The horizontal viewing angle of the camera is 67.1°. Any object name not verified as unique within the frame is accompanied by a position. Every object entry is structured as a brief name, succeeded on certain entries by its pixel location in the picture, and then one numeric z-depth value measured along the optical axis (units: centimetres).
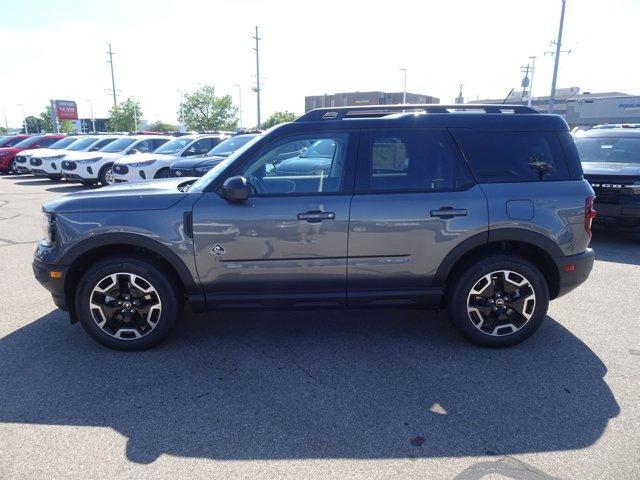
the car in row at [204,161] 1096
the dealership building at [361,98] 8550
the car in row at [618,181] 725
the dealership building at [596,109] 6750
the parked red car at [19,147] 2183
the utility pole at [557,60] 3227
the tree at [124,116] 5656
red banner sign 7150
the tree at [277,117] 7701
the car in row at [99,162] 1548
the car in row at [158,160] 1302
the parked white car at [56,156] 1717
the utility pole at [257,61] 4691
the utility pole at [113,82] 5697
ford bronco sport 382
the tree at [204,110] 5375
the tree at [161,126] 8232
